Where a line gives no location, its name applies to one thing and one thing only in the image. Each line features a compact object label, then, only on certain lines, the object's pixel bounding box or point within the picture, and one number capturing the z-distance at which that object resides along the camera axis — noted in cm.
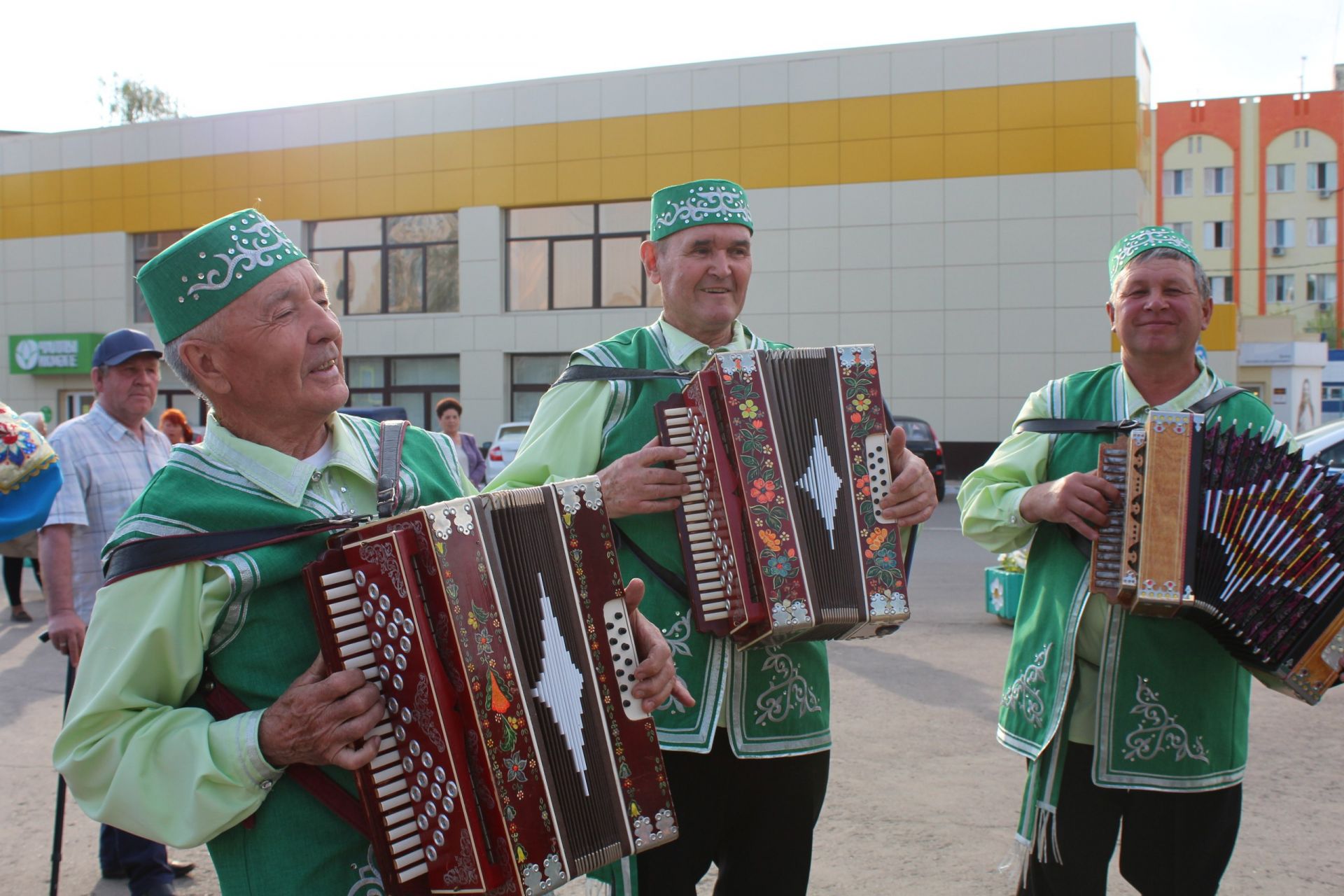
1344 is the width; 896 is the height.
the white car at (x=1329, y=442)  869
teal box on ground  773
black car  1708
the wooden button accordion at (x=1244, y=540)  273
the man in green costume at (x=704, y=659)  261
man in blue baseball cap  397
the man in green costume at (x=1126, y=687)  284
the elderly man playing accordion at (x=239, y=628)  175
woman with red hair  789
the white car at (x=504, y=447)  1692
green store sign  2516
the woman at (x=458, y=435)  1043
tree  3491
